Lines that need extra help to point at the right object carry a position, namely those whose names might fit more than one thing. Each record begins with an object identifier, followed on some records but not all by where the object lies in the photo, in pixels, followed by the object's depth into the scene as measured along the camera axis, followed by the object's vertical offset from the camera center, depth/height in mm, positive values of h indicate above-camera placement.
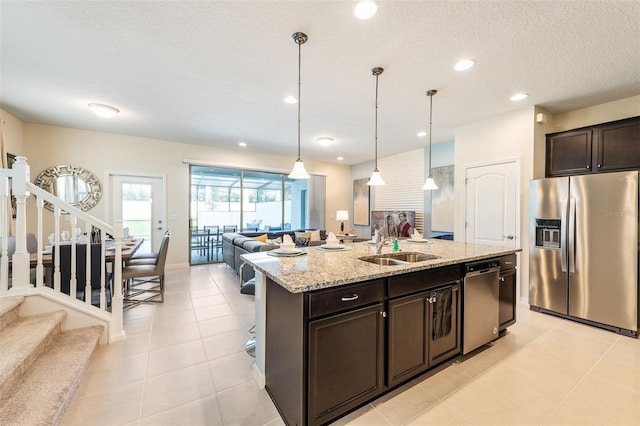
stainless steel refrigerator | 2719 -438
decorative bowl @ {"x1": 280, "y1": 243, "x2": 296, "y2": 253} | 2260 -329
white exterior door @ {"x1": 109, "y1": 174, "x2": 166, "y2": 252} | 5164 +114
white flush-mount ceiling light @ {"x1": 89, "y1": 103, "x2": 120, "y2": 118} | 3538 +1452
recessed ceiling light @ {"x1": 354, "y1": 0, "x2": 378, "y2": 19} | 1730 +1433
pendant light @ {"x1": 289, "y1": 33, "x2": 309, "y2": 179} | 2753 +449
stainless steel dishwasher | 2205 -846
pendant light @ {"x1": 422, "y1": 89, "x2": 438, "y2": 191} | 3170 +409
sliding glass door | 6105 +192
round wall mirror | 4555 +495
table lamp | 6898 -96
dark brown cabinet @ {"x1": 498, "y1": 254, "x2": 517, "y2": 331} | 2535 -825
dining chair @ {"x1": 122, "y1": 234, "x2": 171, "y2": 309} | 3443 -1115
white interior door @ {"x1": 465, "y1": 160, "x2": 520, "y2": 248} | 3684 +123
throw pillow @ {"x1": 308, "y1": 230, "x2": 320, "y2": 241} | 6543 -638
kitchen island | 1436 -769
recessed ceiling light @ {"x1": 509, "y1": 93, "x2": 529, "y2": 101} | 3161 +1477
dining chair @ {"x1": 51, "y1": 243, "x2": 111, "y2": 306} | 2627 -588
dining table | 2652 -510
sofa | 3719 -643
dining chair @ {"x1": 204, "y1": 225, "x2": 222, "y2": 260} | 6270 -670
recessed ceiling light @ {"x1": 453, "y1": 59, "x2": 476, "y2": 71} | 2482 +1490
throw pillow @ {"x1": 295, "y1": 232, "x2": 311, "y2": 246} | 6051 -658
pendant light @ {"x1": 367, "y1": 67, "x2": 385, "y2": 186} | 3068 +394
